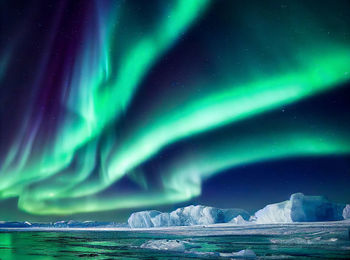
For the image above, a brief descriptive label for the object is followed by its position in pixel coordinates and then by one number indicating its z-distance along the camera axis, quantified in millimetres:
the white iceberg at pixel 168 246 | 23828
